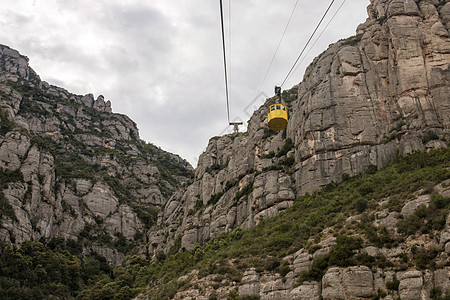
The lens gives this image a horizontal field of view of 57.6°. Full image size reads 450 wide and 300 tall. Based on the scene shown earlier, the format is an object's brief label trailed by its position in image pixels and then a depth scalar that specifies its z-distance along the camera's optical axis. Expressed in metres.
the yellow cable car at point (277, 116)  40.22
